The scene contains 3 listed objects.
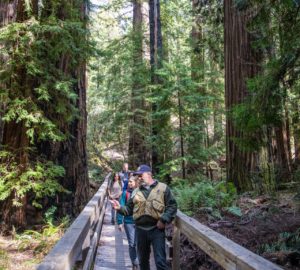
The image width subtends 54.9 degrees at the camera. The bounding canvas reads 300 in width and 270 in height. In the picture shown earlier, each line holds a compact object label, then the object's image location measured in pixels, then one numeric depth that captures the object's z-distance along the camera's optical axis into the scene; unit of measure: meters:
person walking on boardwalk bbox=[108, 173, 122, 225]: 7.50
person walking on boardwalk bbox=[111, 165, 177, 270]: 3.54
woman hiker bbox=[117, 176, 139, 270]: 4.68
